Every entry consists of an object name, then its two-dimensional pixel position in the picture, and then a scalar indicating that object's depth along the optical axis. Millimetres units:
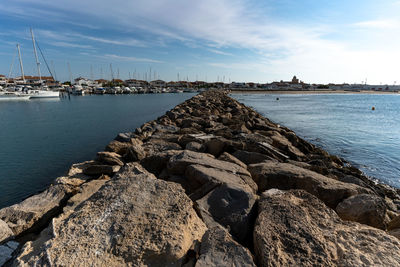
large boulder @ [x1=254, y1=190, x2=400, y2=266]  2070
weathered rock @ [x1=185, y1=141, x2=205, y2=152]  6238
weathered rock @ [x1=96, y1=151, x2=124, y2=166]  5617
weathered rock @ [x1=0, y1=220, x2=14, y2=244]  2764
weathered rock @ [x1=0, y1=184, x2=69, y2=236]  3287
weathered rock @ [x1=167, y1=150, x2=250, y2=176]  4436
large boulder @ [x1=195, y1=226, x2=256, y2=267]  2027
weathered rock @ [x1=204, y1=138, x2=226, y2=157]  6305
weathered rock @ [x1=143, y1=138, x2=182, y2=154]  6561
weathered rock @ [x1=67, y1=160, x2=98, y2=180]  5304
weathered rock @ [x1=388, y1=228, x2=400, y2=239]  2721
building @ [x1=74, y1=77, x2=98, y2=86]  100875
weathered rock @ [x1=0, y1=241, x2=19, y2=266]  2398
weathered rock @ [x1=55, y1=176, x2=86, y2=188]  4488
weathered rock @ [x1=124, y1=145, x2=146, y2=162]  5757
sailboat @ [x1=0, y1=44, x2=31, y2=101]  45062
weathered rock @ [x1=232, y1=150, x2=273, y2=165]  5641
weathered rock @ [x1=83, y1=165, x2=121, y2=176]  5230
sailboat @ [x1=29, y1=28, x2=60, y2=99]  48922
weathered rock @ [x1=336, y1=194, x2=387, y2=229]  3174
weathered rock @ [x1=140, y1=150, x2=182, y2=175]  5016
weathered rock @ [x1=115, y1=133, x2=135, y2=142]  8203
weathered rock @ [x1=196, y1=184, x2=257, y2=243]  2783
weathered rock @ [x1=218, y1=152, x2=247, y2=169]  5052
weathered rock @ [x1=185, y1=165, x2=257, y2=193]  3674
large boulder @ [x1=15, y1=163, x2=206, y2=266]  2035
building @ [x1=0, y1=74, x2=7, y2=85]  73962
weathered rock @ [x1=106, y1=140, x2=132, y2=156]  6770
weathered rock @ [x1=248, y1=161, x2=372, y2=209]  3885
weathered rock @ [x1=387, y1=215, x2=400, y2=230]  3203
